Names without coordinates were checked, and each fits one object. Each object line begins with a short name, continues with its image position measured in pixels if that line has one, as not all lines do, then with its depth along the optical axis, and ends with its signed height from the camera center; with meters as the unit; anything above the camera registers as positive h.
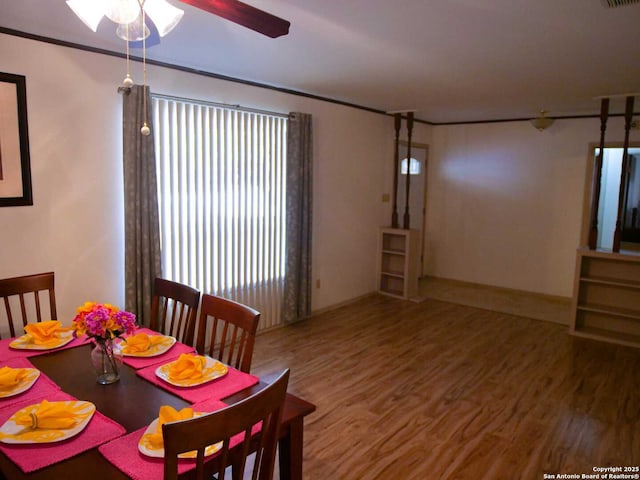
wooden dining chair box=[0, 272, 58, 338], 2.24 -0.53
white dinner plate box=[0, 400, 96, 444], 1.30 -0.74
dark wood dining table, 1.19 -0.75
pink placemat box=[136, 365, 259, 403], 1.62 -0.74
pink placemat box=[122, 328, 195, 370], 1.87 -0.74
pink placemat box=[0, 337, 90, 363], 1.91 -0.73
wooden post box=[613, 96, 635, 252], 4.14 +0.29
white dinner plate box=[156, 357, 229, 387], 1.69 -0.73
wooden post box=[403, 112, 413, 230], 5.59 +0.48
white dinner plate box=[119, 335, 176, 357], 1.95 -0.72
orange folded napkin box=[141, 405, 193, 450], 1.28 -0.69
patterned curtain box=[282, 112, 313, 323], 4.37 -0.23
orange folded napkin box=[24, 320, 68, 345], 2.04 -0.68
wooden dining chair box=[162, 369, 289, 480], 0.98 -0.57
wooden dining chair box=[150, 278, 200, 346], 2.27 -0.58
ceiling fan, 1.50 +0.62
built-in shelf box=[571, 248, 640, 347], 4.32 -0.99
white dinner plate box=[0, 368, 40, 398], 1.57 -0.73
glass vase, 1.68 -0.66
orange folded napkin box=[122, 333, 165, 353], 1.97 -0.70
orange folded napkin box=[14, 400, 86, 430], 1.36 -0.72
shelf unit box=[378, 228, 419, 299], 5.63 -0.88
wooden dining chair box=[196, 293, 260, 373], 1.92 -0.59
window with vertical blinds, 3.49 -0.08
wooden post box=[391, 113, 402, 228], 5.82 +0.13
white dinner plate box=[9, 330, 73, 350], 1.98 -0.72
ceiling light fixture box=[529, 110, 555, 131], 5.23 +0.90
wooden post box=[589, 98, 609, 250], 4.26 +0.15
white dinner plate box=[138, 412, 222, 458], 1.24 -0.73
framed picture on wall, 2.62 +0.25
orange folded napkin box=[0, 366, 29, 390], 1.59 -0.70
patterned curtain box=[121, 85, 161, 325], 3.10 -0.14
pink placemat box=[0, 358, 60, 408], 1.54 -0.74
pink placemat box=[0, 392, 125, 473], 1.22 -0.75
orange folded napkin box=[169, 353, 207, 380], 1.73 -0.70
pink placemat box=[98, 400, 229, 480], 1.18 -0.75
